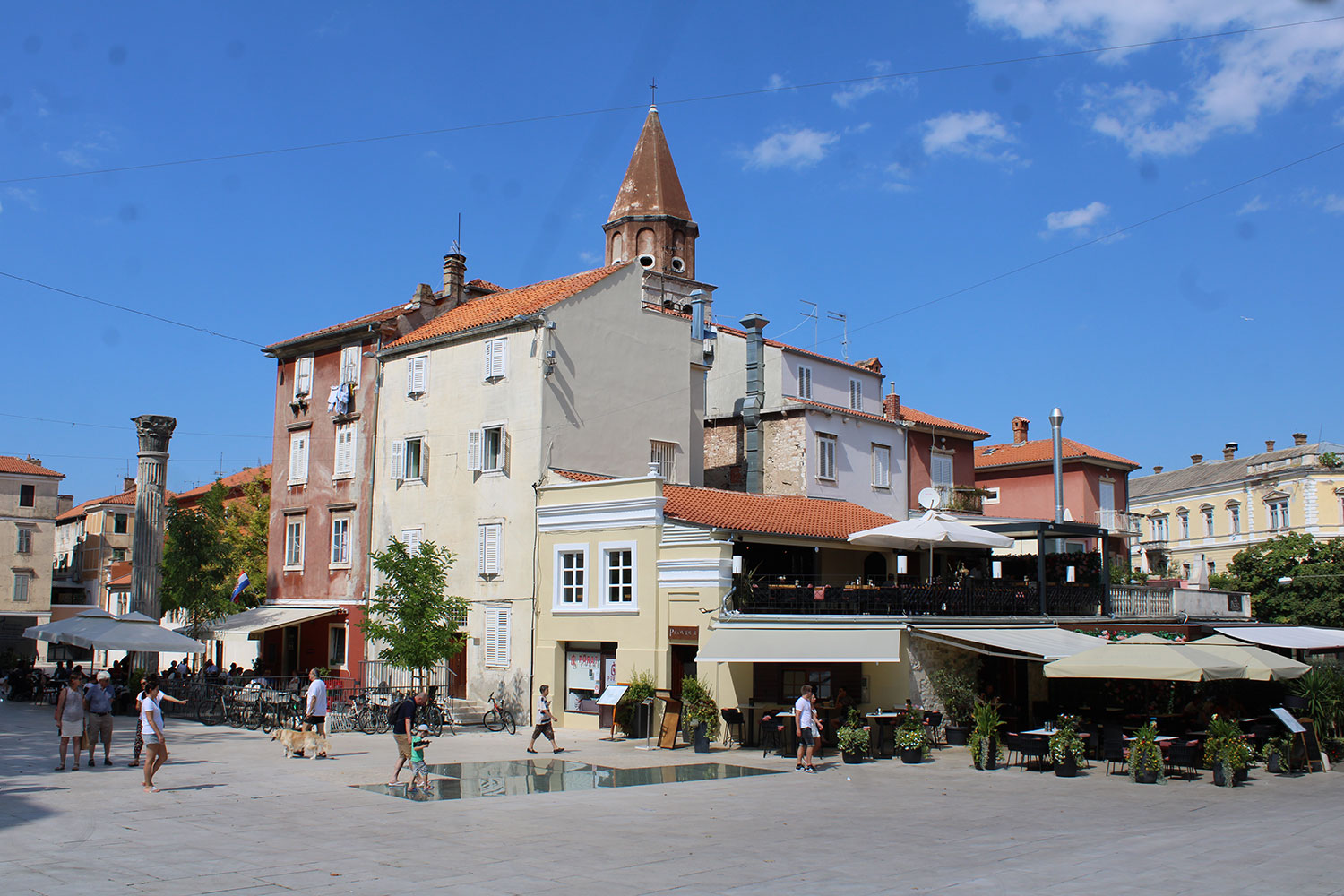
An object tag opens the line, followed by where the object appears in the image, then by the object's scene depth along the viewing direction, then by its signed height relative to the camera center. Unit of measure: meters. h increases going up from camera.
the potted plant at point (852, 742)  21.70 -2.56
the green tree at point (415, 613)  28.91 -0.05
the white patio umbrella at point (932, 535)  26.55 +1.81
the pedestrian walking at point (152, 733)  16.42 -1.81
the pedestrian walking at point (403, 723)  17.61 -1.77
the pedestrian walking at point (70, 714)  18.78 -1.73
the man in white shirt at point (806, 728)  20.45 -2.18
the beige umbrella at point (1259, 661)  19.89 -0.94
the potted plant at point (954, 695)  25.14 -1.92
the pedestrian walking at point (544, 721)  22.75 -2.26
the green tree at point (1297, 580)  49.66 +1.36
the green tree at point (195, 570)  41.03 +1.56
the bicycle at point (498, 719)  28.52 -2.83
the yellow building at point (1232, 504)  64.31 +6.57
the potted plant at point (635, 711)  26.14 -2.37
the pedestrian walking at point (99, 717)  19.91 -1.89
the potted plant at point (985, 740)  20.84 -2.44
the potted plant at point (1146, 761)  19.11 -2.59
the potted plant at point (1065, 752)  20.06 -2.56
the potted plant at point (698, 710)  24.70 -2.20
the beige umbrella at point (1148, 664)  19.38 -0.96
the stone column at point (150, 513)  35.50 +3.19
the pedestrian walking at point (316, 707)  22.61 -1.95
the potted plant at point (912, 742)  21.70 -2.57
